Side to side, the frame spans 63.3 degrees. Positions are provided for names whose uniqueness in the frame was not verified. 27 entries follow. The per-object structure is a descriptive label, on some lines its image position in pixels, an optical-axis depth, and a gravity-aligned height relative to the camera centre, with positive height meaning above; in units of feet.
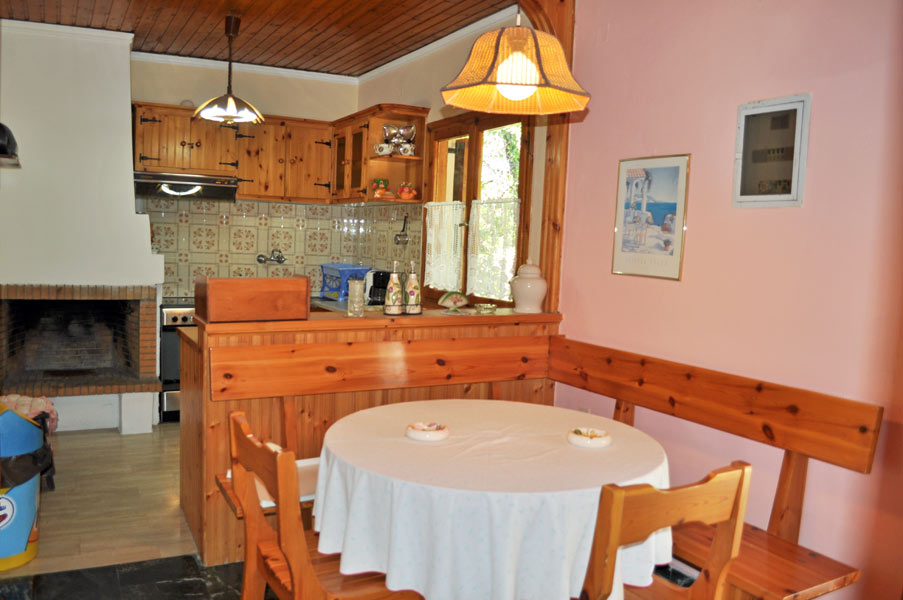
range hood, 17.16 +1.07
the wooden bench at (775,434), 7.13 -1.98
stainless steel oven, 16.58 -2.69
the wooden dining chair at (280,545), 5.63 -2.70
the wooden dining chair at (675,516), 4.81 -1.84
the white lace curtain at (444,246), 15.25 -0.09
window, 13.32 +0.73
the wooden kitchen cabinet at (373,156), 16.15 +1.91
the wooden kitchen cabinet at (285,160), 18.52 +1.92
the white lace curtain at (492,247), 13.46 -0.06
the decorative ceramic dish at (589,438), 7.27 -1.89
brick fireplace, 15.33 -2.56
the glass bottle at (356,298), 10.52 -0.87
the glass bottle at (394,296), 10.62 -0.82
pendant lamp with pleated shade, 7.21 +1.77
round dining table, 5.85 -2.21
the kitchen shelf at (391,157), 16.14 +1.82
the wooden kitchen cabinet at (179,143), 17.40 +2.13
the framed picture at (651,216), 9.66 +0.47
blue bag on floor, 9.18 -3.30
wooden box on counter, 9.32 -0.85
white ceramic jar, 11.66 -0.69
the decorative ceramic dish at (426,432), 7.15 -1.87
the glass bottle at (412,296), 10.75 -0.82
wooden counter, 9.52 -1.88
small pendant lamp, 14.15 +2.40
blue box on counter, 18.74 -1.03
